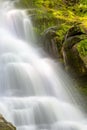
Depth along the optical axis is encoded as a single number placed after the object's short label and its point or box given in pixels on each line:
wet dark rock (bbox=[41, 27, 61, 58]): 14.29
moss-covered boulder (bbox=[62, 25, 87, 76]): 12.34
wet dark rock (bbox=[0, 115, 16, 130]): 7.33
